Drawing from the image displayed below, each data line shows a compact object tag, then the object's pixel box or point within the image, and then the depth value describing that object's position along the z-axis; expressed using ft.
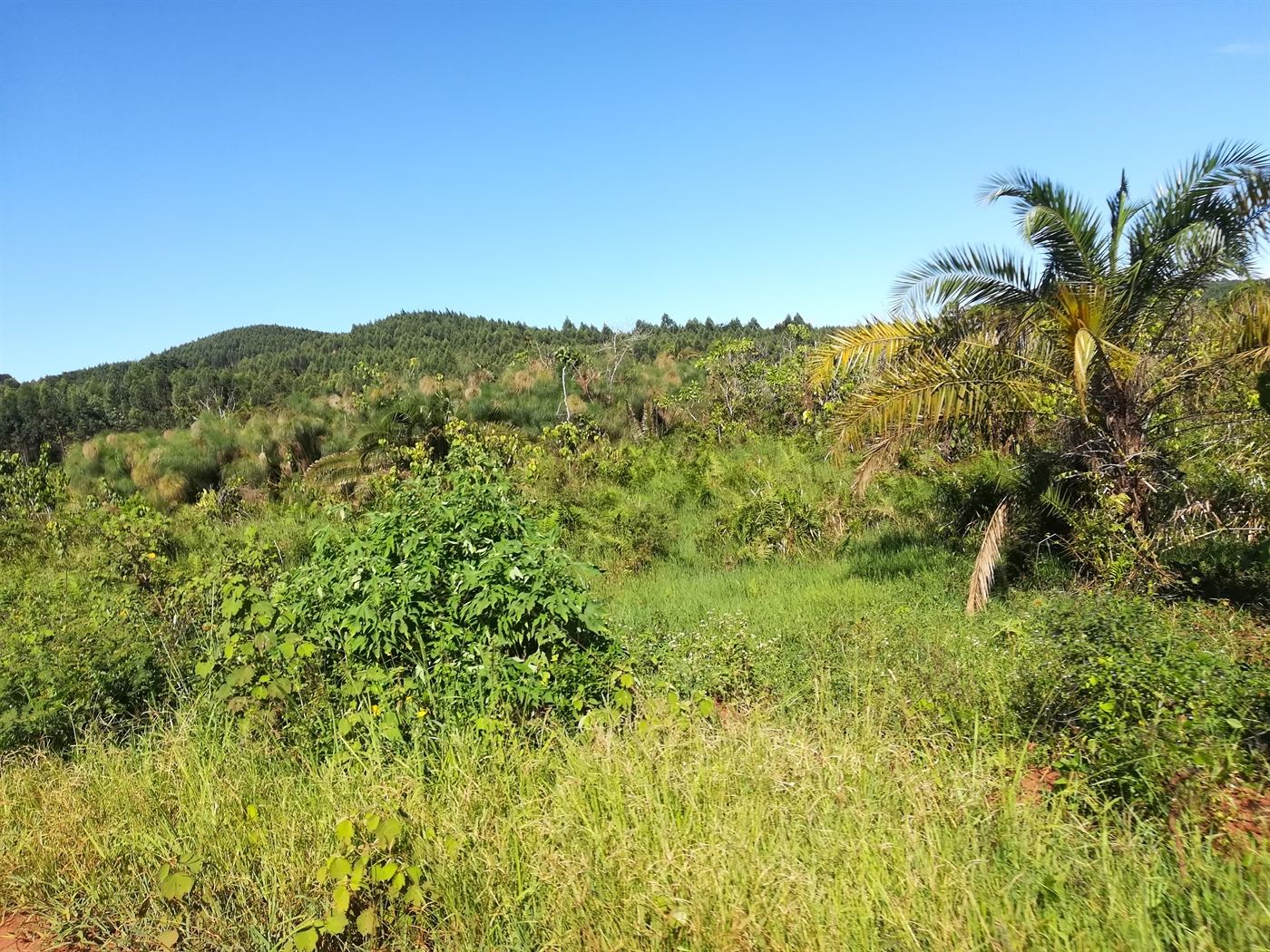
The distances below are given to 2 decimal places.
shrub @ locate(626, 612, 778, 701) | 19.13
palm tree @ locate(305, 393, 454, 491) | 51.65
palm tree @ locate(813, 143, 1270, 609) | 25.91
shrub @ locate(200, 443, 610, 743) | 14.85
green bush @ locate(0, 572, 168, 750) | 16.30
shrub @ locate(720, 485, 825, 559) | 39.40
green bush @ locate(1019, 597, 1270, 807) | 12.59
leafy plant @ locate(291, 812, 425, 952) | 9.45
